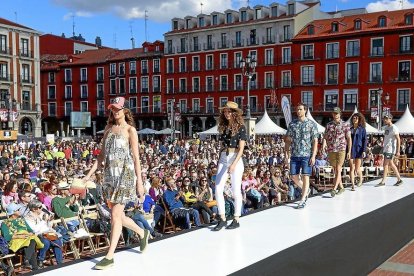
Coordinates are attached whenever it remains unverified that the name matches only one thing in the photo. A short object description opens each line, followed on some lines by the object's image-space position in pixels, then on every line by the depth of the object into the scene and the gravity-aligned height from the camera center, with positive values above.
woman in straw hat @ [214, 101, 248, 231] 5.79 -0.37
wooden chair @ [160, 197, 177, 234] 9.16 -1.87
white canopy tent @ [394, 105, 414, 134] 26.70 -0.28
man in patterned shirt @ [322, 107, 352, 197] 8.32 -0.36
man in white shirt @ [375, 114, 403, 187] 9.86 -0.52
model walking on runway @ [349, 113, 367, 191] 9.38 -0.38
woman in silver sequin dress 4.54 -0.41
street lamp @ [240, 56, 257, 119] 22.62 +2.70
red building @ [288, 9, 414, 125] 46.78 +5.66
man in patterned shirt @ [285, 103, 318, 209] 7.13 -0.35
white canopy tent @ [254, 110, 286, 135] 28.94 -0.41
